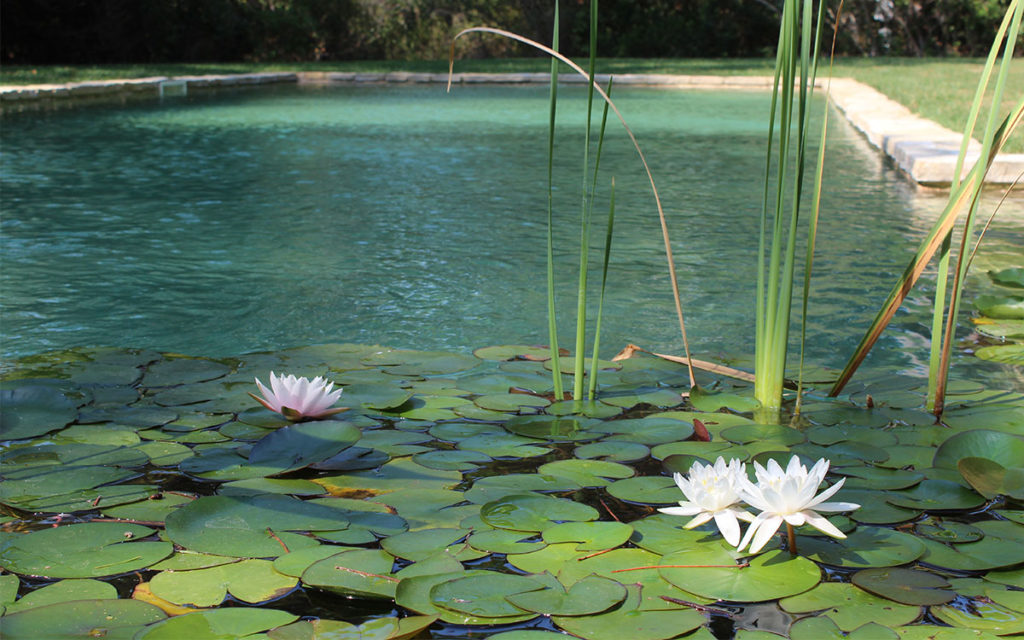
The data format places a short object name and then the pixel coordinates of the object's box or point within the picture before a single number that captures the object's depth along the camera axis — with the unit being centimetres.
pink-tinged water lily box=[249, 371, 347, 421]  175
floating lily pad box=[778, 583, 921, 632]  113
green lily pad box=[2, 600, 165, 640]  108
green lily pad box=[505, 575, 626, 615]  115
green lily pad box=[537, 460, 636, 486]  158
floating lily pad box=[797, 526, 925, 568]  128
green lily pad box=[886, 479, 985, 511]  148
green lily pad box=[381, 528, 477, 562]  130
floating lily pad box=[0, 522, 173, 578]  125
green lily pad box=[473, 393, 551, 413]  197
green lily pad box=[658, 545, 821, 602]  117
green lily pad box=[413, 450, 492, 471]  165
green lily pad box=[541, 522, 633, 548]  133
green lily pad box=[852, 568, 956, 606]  118
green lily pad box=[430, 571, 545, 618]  115
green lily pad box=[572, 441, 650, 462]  169
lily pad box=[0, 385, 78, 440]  175
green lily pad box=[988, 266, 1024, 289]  306
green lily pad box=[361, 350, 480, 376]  225
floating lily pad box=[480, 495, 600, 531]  140
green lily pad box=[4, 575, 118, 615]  116
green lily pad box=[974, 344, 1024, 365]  238
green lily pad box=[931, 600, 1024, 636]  111
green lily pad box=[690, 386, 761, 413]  194
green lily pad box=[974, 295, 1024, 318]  274
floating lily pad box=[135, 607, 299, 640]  109
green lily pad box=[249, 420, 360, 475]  159
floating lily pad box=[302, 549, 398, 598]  120
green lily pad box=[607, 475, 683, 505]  149
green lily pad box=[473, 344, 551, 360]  239
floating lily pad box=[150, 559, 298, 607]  118
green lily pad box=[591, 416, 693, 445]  178
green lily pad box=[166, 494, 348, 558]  130
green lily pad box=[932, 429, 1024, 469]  158
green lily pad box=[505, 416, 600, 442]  180
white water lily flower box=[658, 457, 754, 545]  124
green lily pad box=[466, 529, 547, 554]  132
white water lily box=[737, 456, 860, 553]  118
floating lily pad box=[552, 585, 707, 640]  110
